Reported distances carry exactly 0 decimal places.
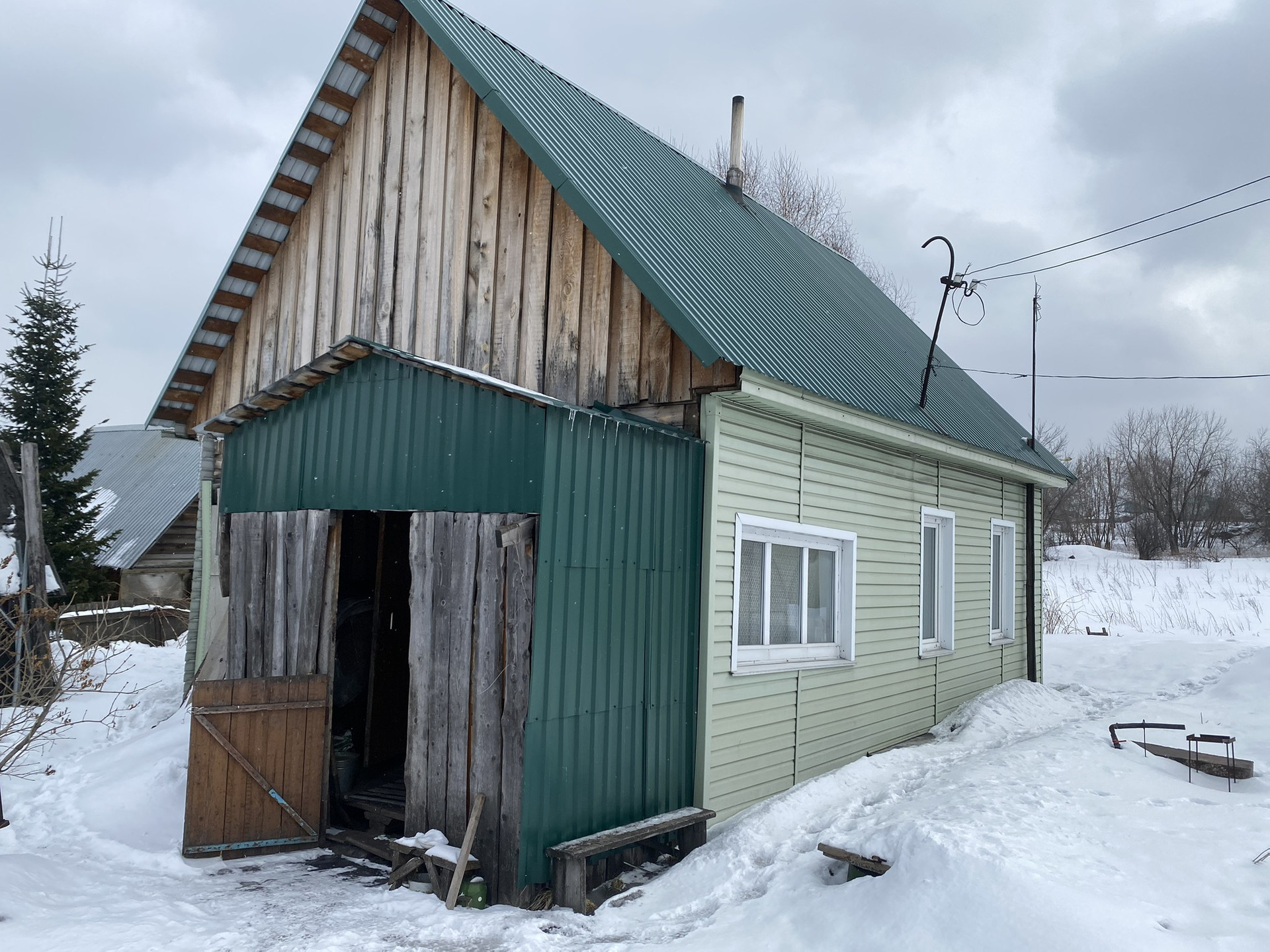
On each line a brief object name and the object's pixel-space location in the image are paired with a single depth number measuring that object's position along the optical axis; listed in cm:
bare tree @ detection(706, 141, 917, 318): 2986
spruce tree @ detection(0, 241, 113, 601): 2067
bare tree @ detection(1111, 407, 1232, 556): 4322
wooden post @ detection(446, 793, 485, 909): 528
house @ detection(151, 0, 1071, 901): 577
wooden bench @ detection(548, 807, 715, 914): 532
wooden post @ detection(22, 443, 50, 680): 1062
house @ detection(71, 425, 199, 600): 2328
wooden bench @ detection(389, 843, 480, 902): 545
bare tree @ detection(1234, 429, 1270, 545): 4300
